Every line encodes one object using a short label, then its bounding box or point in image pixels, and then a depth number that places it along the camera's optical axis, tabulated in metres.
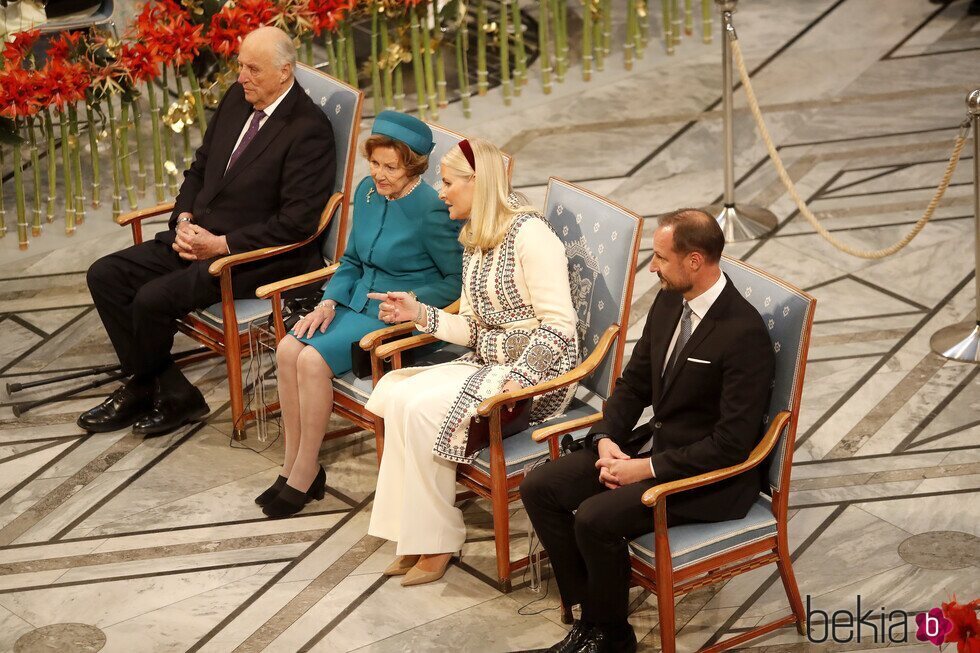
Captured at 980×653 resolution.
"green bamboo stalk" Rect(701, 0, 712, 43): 16.12
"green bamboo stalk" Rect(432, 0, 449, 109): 14.39
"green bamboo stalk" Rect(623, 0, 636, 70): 15.62
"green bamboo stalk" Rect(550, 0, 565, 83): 14.84
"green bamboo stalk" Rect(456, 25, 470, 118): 13.95
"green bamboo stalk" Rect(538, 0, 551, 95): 14.62
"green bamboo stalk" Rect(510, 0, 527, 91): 14.55
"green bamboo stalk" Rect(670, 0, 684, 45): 16.14
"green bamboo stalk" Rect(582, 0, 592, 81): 15.08
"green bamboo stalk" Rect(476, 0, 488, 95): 14.35
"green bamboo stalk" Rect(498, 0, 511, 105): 14.34
